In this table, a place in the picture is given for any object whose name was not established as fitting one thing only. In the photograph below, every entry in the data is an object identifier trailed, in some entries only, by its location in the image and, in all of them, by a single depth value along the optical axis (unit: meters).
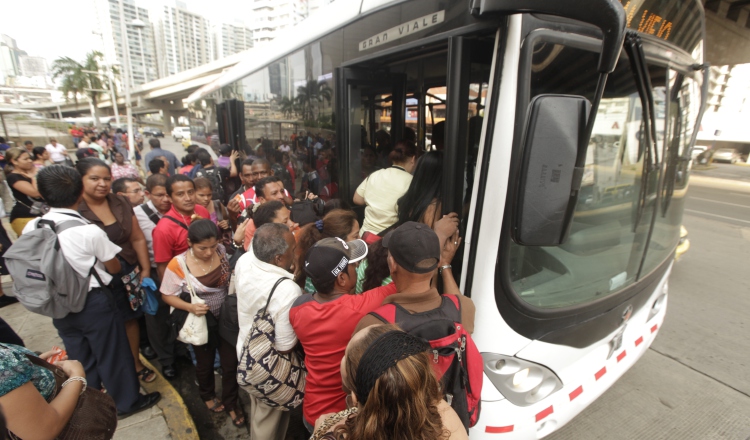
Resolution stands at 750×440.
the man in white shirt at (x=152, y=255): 3.32
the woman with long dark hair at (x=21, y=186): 4.81
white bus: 1.54
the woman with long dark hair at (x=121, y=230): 2.81
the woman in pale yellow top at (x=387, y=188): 2.62
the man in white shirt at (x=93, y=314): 2.35
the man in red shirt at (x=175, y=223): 3.01
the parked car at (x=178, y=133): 38.34
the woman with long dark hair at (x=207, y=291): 2.57
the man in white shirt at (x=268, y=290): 2.00
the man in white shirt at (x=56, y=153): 10.98
